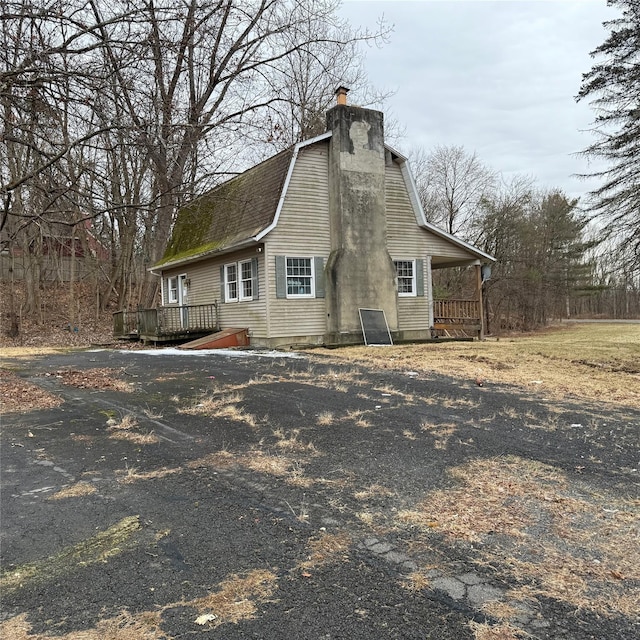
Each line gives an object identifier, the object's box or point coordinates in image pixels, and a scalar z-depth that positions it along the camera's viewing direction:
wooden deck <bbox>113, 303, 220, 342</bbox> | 17.45
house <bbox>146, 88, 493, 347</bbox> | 15.26
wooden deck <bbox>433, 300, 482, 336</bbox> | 18.69
